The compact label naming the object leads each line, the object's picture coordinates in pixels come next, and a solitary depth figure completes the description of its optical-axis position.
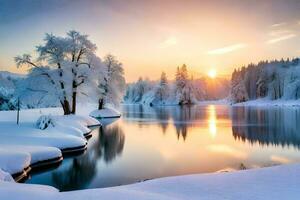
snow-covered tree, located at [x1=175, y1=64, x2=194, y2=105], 82.58
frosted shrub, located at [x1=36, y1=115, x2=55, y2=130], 18.94
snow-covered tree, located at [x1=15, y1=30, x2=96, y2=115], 27.88
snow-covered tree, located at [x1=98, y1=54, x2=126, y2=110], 41.22
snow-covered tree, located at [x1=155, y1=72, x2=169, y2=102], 92.58
